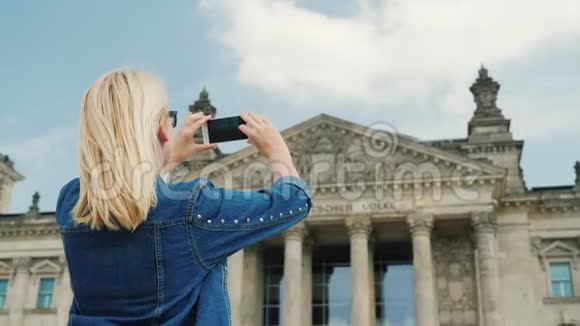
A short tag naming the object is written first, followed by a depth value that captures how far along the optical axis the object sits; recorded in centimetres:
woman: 245
